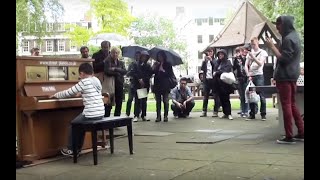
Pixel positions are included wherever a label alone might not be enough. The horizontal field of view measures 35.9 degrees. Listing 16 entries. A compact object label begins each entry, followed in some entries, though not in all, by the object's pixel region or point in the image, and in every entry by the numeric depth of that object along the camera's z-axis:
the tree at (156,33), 47.95
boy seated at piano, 6.66
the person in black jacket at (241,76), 12.05
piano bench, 6.42
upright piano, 6.47
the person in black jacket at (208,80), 12.75
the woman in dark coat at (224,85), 12.09
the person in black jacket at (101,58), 9.70
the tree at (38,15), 21.67
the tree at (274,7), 19.12
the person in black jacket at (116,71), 9.70
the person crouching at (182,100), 13.03
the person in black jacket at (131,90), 12.23
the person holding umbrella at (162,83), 12.05
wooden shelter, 24.59
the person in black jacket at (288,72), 7.49
